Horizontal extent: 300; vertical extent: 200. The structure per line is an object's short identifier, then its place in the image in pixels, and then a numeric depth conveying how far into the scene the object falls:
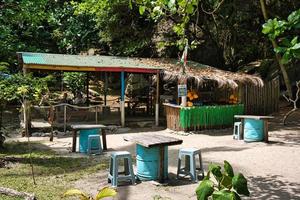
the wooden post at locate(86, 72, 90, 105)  19.16
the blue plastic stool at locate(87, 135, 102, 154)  10.76
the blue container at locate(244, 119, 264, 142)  12.49
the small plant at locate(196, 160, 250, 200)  2.02
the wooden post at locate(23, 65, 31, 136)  12.70
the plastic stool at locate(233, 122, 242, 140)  13.26
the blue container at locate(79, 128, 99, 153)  11.02
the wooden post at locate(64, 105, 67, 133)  15.11
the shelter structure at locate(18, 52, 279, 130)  15.27
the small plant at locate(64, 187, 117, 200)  3.24
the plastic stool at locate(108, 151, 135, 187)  7.64
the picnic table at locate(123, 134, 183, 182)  7.75
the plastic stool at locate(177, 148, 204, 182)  8.08
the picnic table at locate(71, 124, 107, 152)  10.95
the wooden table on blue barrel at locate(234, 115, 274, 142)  12.48
